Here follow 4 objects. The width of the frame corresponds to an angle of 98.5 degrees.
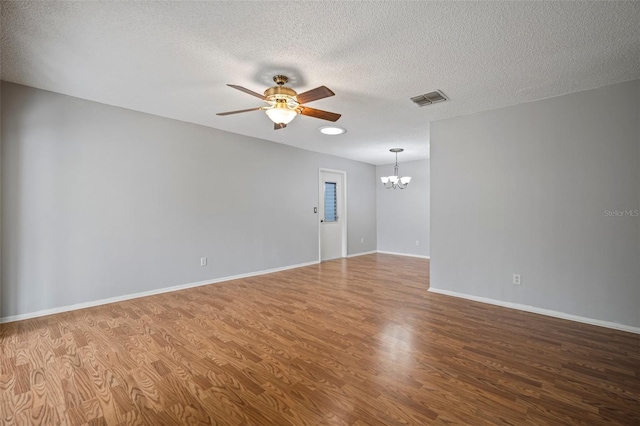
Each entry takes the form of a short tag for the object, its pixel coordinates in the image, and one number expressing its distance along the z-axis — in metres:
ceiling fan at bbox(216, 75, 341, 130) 2.52
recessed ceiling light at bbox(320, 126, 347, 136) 4.28
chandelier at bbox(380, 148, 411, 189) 5.94
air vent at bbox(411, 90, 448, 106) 3.09
